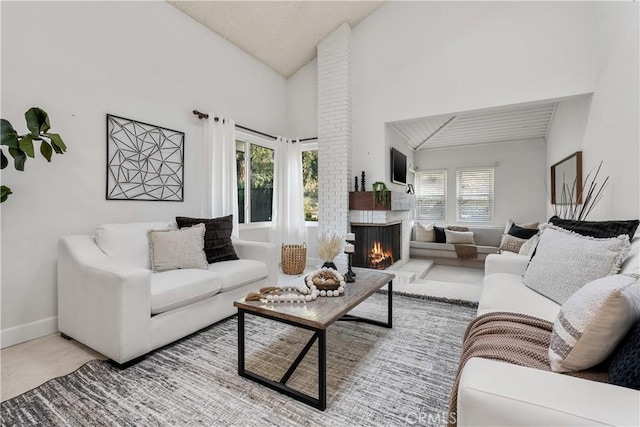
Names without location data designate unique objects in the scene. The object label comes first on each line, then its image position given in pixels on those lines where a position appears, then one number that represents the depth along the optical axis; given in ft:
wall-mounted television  14.83
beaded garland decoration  5.94
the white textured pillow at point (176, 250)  7.98
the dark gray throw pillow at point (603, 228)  5.41
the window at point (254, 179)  13.92
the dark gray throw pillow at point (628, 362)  2.45
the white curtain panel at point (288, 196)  15.20
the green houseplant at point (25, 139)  5.97
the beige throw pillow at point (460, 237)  16.67
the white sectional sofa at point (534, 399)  2.16
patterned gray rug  4.59
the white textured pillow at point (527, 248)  9.44
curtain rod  11.37
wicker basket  13.89
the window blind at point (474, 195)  19.76
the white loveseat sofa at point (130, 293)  5.86
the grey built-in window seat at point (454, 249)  16.06
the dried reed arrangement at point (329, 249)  7.24
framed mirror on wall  10.27
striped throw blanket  3.30
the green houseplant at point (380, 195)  13.31
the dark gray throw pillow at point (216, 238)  9.21
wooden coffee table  4.81
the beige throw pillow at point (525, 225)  15.55
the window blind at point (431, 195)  20.99
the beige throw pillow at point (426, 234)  17.93
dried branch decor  8.73
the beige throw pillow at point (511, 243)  13.05
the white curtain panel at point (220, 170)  11.68
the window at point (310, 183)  16.30
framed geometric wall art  8.95
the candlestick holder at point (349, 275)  7.34
